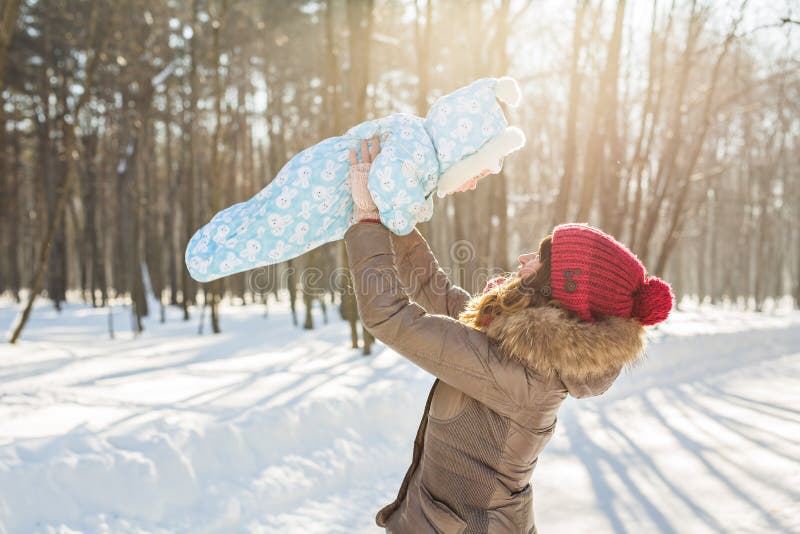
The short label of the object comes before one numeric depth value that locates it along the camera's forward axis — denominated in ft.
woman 5.31
